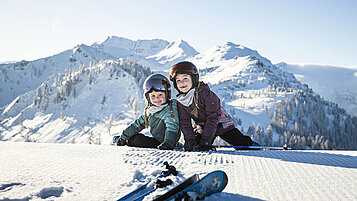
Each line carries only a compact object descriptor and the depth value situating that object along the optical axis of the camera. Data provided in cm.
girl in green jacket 320
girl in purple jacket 313
